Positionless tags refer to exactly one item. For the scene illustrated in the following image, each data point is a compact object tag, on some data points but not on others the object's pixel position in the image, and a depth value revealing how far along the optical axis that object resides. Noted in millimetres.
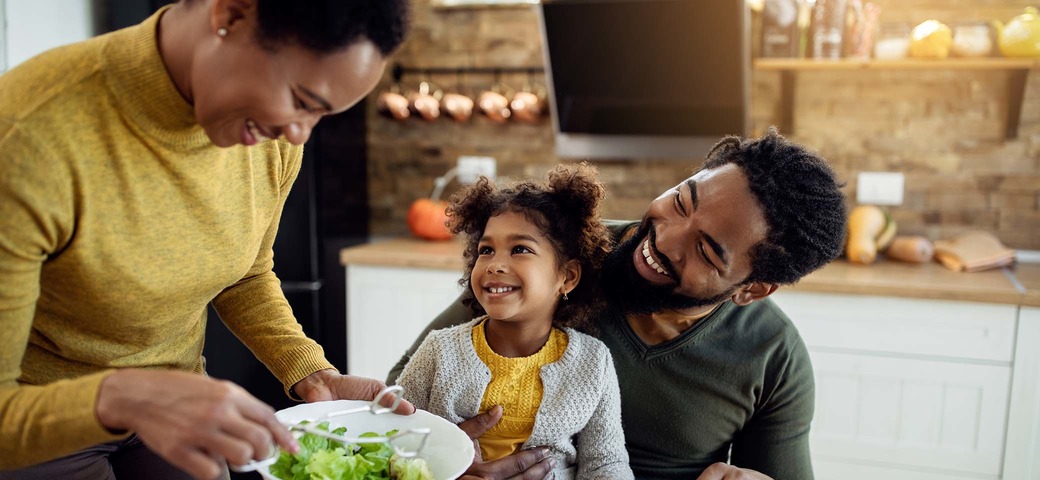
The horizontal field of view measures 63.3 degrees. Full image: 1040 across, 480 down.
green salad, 974
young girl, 1309
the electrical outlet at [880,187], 2895
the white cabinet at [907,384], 2338
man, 1313
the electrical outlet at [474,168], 3256
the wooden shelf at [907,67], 2580
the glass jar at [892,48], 2660
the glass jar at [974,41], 2586
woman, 770
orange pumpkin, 3082
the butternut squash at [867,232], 2668
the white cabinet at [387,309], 2791
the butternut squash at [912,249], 2672
